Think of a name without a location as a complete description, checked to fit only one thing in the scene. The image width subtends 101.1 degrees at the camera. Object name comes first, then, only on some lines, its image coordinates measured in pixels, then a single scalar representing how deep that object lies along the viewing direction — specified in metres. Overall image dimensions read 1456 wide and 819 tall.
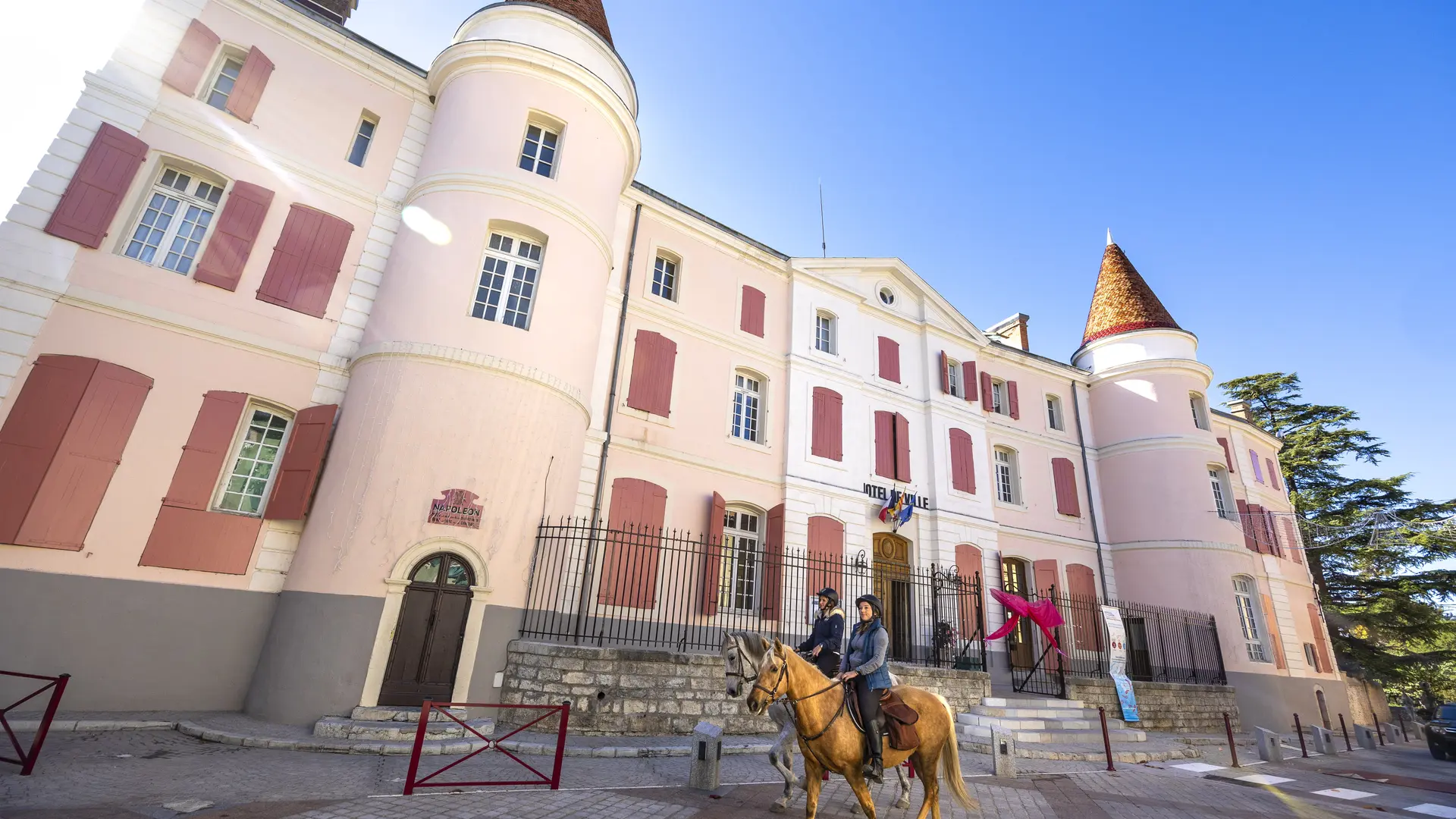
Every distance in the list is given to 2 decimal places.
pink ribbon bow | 12.58
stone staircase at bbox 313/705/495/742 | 7.33
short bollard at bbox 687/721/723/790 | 6.35
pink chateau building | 7.96
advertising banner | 12.80
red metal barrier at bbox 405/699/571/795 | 5.33
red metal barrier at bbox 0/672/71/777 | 4.99
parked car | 14.72
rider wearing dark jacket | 6.70
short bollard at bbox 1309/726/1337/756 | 13.68
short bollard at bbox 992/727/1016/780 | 8.05
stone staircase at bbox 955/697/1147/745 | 10.31
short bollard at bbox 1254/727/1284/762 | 11.61
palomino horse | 4.90
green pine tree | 23.19
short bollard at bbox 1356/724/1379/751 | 16.38
